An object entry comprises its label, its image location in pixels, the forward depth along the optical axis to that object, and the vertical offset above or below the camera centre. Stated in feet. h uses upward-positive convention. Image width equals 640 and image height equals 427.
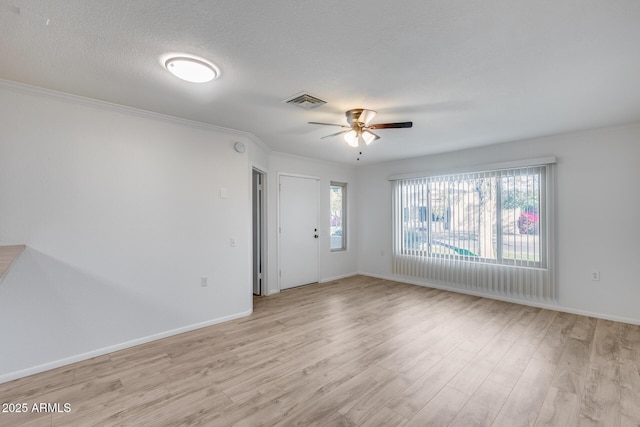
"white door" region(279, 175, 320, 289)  17.15 -1.07
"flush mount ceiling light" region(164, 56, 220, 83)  6.78 +3.60
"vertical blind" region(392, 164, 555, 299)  13.80 -0.92
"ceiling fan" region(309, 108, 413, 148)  9.59 +3.03
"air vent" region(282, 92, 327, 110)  8.76 +3.60
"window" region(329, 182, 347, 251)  20.40 -0.13
